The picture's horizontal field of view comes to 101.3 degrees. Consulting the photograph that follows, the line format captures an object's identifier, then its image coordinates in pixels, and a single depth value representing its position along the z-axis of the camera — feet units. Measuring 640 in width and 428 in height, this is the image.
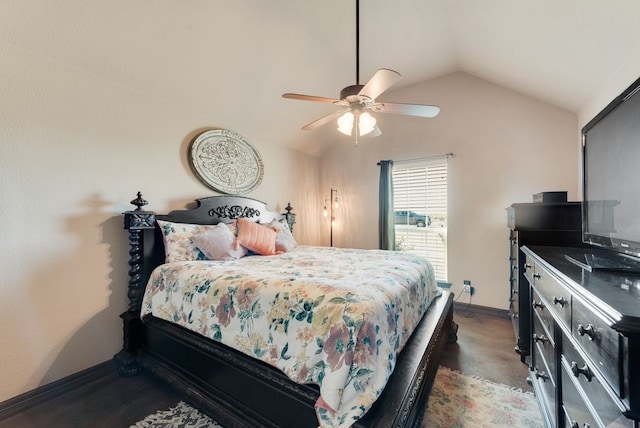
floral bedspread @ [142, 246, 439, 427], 3.60
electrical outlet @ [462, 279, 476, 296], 10.88
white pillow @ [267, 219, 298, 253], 9.57
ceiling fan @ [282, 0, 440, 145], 5.60
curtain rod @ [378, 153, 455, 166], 11.21
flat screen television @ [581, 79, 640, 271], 3.36
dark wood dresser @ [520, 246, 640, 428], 2.04
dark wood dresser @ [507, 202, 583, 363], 6.15
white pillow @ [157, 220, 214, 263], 7.27
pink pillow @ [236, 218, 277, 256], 8.61
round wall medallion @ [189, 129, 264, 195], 9.16
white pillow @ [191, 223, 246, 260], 7.66
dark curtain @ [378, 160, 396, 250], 12.30
